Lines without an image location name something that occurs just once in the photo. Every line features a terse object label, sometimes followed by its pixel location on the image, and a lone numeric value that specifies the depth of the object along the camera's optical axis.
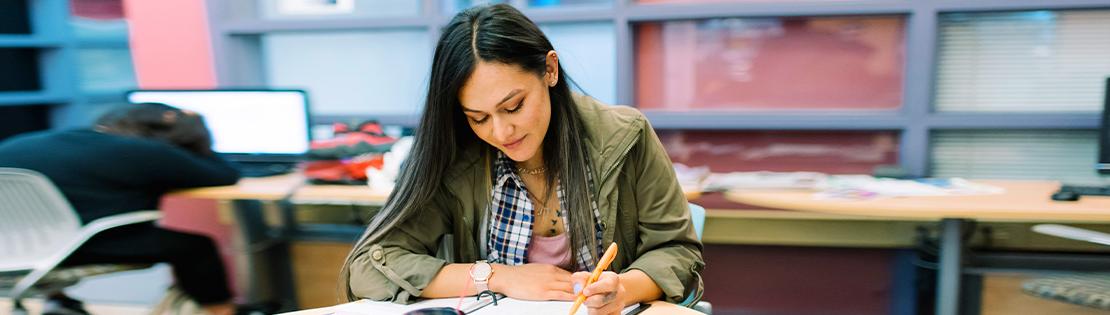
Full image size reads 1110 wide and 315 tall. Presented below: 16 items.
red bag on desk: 2.54
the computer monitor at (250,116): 2.78
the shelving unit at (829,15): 2.42
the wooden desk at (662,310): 1.10
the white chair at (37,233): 2.11
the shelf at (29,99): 3.93
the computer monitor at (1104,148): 2.24
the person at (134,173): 2.19
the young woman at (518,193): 1.13
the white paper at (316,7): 3.14
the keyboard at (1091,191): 2.14
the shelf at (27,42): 3.91
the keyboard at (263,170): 2.76
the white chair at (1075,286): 1.80
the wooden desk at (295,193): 2.37
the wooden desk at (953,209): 1.93
